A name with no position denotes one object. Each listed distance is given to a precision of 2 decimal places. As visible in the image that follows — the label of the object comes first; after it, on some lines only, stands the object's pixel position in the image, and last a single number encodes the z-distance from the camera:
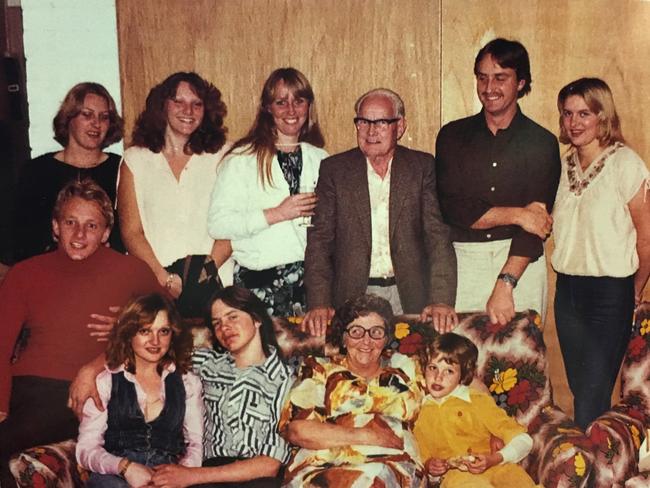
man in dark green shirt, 3.26
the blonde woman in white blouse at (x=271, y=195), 3.25
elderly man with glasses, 3.27
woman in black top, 3.23
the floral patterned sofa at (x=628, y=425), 3.00
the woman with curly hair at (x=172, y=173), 3.24
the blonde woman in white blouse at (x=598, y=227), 3.22
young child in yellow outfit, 2.98
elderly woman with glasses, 3.00
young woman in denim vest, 3.07
